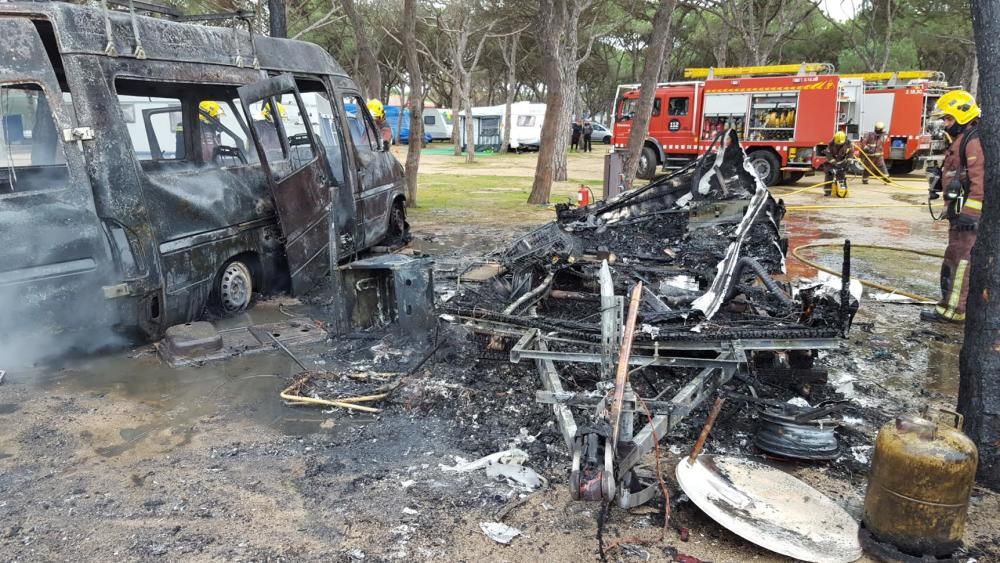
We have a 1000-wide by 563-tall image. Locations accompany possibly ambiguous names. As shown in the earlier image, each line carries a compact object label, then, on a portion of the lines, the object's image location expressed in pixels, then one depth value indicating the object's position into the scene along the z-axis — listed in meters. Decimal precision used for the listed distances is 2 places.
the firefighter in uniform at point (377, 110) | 13.80
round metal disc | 2.82
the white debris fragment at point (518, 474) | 3.44
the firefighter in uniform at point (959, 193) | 5.92
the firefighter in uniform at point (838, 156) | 15.09
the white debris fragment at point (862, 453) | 3.72
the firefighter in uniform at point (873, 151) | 18.53
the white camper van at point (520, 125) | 32.12
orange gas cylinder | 2.66
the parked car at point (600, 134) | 39.78
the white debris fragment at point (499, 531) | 2.99
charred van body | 4.61
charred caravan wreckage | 2.98
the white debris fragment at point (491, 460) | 3.61
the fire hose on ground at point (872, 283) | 6.96
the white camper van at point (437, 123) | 38.34
